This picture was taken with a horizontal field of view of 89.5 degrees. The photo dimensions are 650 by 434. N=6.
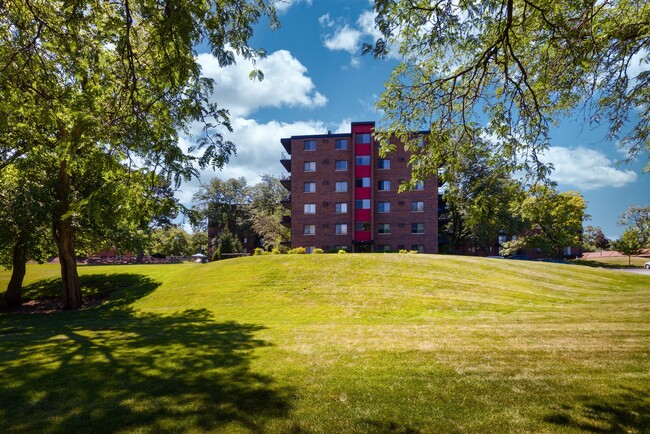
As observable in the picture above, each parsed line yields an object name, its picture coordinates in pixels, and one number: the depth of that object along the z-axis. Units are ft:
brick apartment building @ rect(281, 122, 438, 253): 147.74
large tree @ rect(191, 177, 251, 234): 233.55
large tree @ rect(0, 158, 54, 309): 59.11
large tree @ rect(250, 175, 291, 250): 191.01
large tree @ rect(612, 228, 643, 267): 167.93
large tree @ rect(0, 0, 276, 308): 22.85
